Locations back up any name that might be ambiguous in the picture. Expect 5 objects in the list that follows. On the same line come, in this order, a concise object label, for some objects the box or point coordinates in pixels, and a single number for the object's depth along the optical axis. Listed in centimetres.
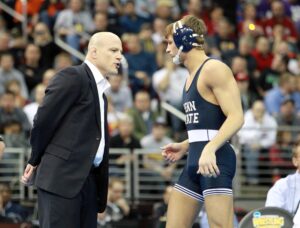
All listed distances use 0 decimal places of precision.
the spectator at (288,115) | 1675
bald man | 843
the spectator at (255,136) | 1591
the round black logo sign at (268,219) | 1032
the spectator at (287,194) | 1048
